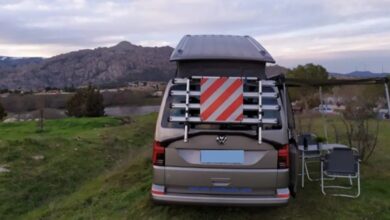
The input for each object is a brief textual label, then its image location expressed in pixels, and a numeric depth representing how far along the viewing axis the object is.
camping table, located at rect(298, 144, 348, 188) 8.45
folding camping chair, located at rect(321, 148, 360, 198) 7.18
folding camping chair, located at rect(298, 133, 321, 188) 8.33
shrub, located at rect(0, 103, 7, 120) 37.38
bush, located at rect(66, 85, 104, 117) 37.97
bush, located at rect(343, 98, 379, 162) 10.59
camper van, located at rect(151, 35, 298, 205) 5.36
